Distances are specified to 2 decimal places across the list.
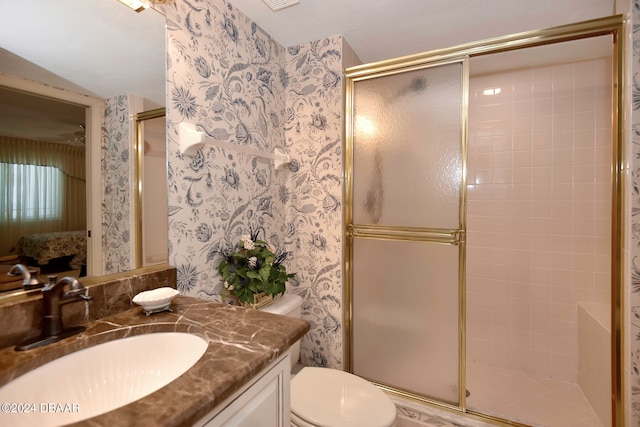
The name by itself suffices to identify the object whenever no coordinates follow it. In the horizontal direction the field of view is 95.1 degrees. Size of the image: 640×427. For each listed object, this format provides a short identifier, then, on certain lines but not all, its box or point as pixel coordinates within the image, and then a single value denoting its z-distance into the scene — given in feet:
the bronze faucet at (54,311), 2.48
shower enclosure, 5.04
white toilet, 3.77
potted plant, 4.53
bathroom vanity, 1.67
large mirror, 2.59
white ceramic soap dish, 3.07
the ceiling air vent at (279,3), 4.76
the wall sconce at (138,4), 3.46
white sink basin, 2.04
